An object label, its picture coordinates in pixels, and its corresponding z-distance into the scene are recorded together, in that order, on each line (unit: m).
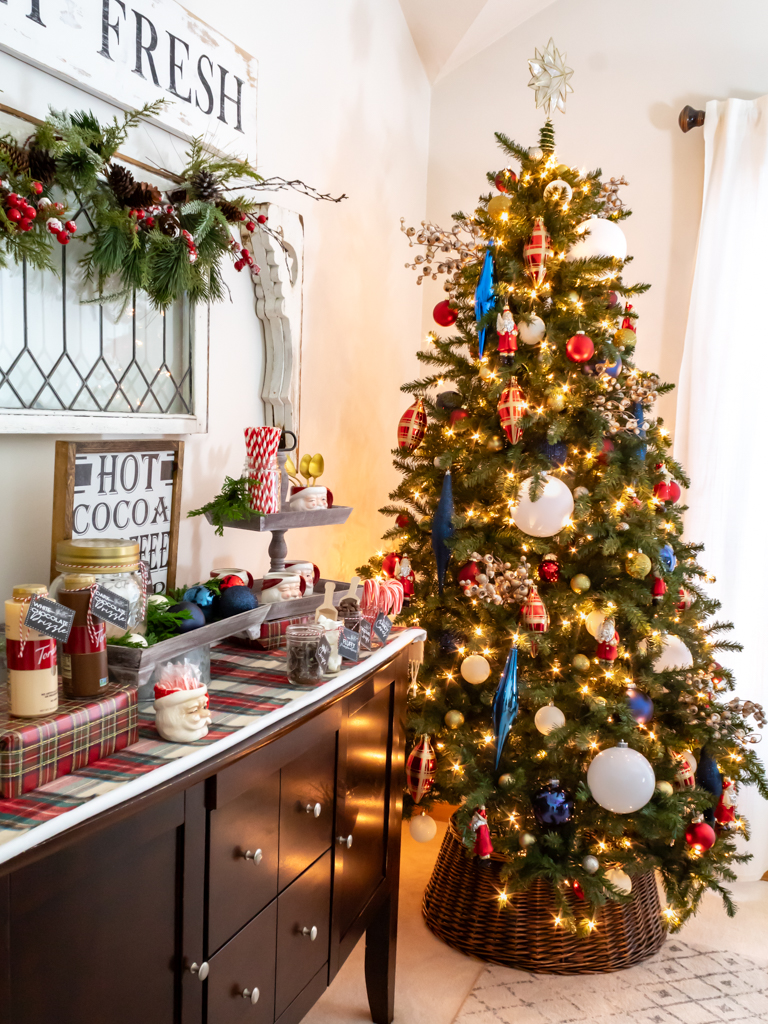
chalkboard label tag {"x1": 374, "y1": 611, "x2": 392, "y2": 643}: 1.68
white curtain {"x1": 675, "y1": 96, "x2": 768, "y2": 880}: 2.60
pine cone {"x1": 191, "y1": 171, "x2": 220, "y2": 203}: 1.53
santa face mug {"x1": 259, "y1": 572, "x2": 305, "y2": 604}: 1.61
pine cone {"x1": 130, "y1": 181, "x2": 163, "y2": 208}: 1.36
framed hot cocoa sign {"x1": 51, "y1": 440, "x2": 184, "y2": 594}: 1.31
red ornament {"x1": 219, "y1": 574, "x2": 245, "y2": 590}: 1.54
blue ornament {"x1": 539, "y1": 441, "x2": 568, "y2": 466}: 2.11
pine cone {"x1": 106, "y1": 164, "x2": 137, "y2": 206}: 1.34
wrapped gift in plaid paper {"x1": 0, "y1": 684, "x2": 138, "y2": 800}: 0.92
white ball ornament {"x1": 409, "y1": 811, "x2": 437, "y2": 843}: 2.24
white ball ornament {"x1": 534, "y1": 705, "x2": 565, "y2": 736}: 2.02
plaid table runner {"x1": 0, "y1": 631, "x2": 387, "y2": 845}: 0.89
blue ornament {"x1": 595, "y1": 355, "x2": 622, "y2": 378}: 2.09
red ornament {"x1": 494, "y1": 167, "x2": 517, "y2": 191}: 2.21
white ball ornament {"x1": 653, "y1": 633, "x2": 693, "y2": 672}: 2.09
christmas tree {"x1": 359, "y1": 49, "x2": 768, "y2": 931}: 2.05
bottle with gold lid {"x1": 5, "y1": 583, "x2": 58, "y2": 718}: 0.97
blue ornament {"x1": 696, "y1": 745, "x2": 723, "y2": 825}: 2.12
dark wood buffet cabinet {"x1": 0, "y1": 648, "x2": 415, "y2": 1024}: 0.88
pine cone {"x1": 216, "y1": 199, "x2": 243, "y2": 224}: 1.57
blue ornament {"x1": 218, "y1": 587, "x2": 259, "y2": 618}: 1.44
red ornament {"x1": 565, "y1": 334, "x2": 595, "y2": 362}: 2.02
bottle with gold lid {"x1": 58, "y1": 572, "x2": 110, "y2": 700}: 1.06
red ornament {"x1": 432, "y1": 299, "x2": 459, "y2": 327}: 2.28
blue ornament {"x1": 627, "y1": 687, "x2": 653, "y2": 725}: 2.05
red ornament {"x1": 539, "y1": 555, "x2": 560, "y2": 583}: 2.12
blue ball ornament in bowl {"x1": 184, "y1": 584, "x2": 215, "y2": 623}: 1.45
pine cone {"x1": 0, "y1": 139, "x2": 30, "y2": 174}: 1.19
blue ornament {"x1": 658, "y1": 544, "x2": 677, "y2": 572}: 2.10
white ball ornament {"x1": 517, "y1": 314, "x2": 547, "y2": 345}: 2.08
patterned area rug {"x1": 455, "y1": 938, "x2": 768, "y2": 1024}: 1.99
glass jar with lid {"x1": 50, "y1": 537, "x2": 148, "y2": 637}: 1.20
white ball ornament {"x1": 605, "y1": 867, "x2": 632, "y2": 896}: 2.05
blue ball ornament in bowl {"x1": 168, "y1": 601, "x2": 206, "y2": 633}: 1.32
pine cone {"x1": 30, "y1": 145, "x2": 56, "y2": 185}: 1.25
